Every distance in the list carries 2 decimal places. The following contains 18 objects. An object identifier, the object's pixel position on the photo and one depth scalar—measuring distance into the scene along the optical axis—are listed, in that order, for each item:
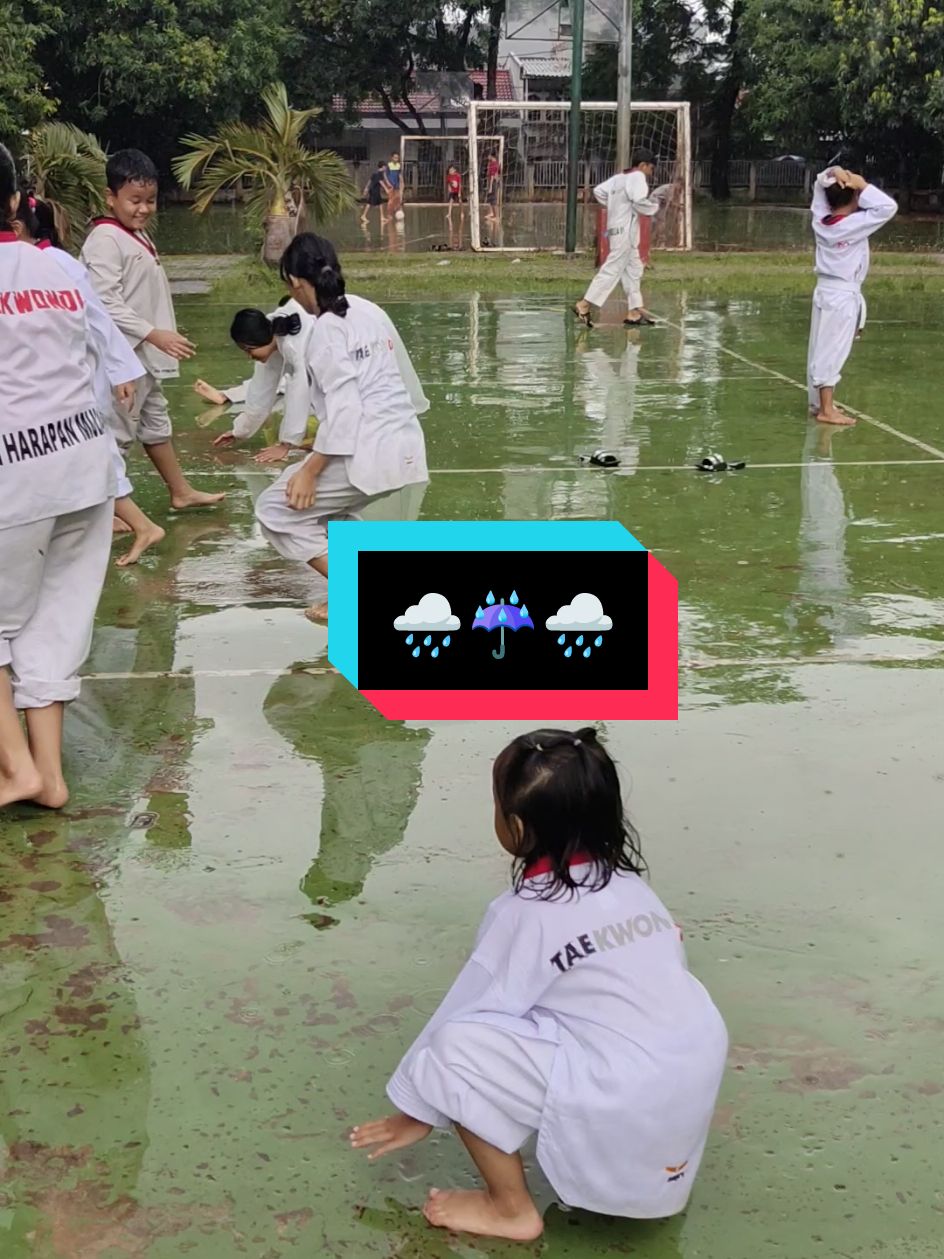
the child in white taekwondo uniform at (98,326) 4.21
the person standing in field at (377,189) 31.39
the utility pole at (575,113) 19.17
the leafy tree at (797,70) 33.06
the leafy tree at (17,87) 20.69
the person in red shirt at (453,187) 32.47
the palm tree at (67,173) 16.02
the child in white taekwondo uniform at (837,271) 8.92
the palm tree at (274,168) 17.80
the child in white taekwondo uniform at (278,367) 5.98
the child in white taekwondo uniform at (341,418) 5.14
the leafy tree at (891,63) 28.38
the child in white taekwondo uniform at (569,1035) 2.32
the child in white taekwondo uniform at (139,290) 6.19
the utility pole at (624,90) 20.14
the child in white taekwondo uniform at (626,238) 13.98
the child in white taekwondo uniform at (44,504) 3.73
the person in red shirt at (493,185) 27.29
